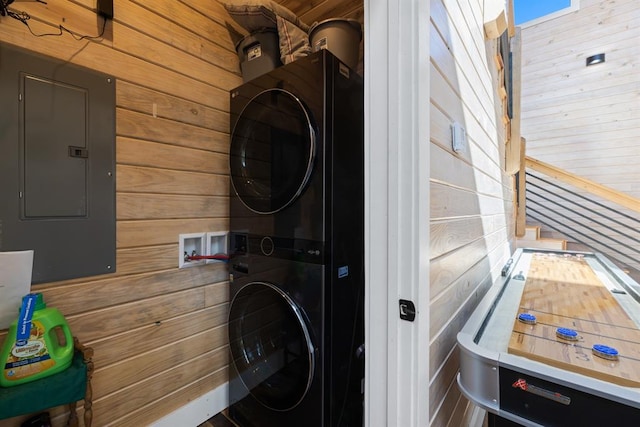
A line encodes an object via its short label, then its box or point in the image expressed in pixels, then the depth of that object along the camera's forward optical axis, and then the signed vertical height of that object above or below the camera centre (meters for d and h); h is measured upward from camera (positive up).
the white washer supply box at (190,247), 1.34 -0.17
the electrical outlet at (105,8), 1.06 +0.79
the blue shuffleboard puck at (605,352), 0.75 -0.38
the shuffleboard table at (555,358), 0.65 -0.40
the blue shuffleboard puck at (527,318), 0.99 -0.39
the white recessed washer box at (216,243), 1.45 -0.16
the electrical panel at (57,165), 0.89 +0.17
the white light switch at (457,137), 1.03 +0.29
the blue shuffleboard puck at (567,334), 0.86 -0.38
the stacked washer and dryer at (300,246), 1.08 -0.14
